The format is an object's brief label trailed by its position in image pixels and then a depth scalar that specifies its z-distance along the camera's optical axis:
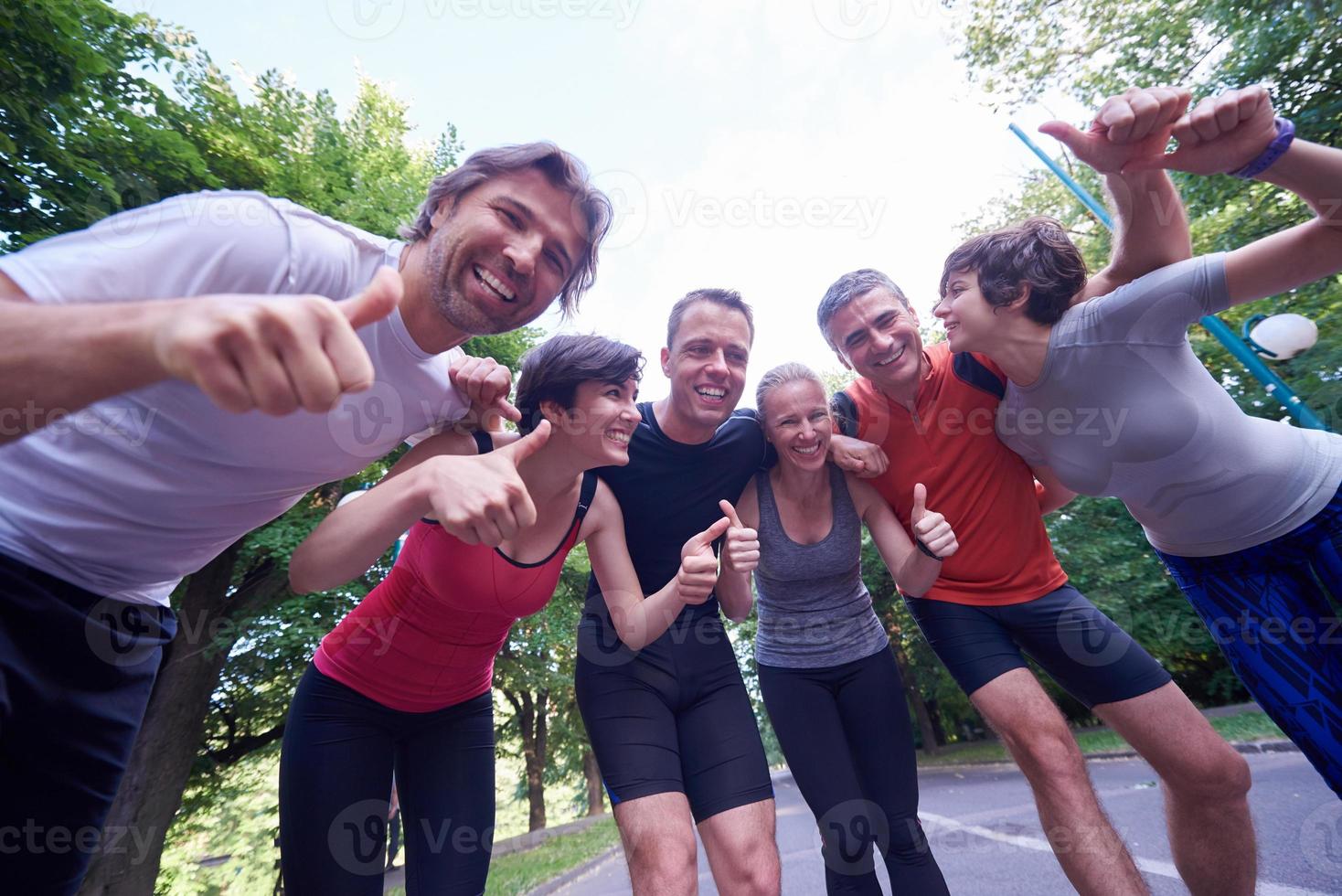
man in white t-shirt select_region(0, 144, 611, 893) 0.95
